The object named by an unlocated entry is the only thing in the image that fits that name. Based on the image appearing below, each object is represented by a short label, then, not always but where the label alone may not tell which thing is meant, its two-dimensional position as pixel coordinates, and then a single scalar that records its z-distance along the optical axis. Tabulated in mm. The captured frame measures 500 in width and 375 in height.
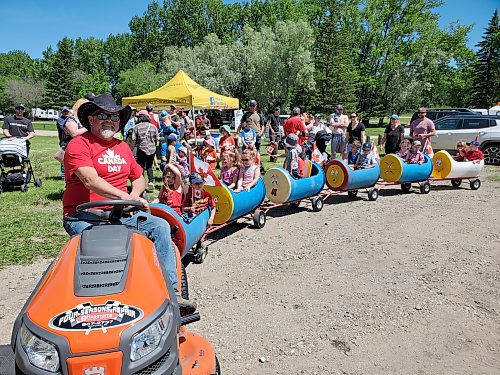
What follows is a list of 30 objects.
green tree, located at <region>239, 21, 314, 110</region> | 41312
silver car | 15727
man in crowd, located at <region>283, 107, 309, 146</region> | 12100
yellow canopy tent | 17562
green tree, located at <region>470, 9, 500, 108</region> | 41906
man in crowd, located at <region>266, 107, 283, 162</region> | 16469
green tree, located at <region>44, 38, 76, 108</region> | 57562
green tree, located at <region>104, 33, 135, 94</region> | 76388
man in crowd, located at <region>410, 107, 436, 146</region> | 11367
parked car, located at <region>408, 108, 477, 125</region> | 22259
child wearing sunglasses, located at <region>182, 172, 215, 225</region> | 5934
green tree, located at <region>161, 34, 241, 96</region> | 45656
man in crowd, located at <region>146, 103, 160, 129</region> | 13023
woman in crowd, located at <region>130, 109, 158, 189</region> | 9203
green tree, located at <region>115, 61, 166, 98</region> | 52625
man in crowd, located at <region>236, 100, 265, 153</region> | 12104
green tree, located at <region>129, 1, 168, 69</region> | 71375
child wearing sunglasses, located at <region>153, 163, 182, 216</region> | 5871
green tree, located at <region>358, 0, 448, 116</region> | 44625
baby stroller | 9516
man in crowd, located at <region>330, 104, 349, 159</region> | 12508
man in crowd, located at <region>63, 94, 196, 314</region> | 3023
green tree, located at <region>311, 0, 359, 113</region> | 41344
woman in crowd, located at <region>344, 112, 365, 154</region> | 11633
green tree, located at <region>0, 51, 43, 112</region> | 58531
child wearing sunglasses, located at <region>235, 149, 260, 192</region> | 7262
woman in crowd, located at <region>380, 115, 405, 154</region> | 11258
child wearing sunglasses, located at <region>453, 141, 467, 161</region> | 11383
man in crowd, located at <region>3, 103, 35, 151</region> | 10258
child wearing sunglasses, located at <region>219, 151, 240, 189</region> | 7311
